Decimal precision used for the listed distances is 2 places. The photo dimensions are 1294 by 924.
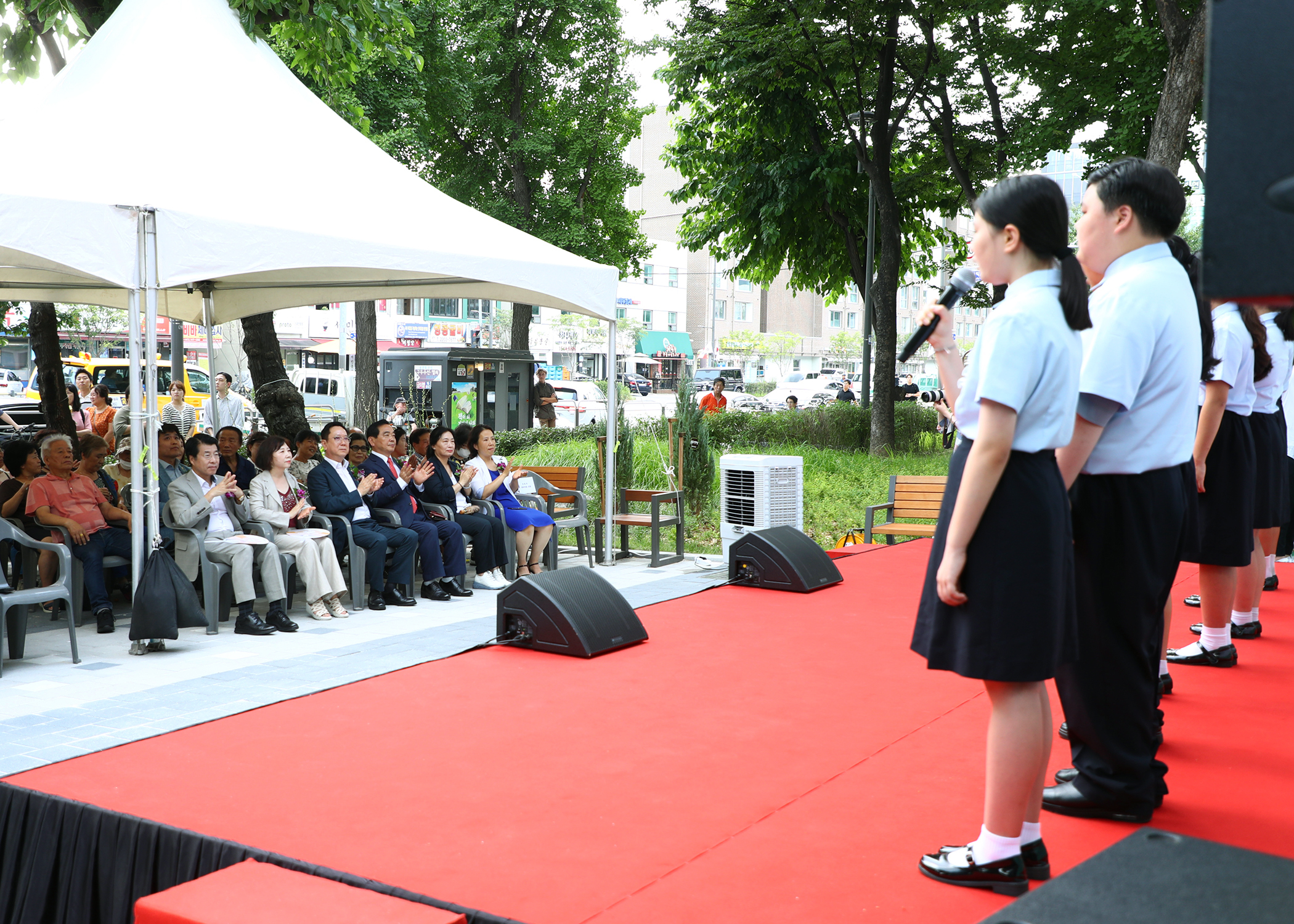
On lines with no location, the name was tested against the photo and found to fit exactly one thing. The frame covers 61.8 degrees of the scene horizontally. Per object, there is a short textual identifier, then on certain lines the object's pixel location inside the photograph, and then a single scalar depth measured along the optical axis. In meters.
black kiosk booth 17.95
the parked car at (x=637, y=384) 51.06
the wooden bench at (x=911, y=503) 8.76
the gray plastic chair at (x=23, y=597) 5.27
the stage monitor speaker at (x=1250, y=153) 1.04
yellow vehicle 20.29
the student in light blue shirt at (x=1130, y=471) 2.74
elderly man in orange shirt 6.05
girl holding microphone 2.31
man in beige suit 6.21
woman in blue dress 7.96
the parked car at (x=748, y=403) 32.97
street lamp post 15.71
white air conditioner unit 8.59
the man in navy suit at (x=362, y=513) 7.01
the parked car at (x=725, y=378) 46.34
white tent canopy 5.64
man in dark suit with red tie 7.31
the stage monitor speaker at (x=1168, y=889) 1.29
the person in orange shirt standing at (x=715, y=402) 16.11
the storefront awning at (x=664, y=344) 64.30
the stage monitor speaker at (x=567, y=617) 5.08
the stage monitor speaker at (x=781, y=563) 6.61
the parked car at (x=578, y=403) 25.84
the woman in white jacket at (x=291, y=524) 6.59
